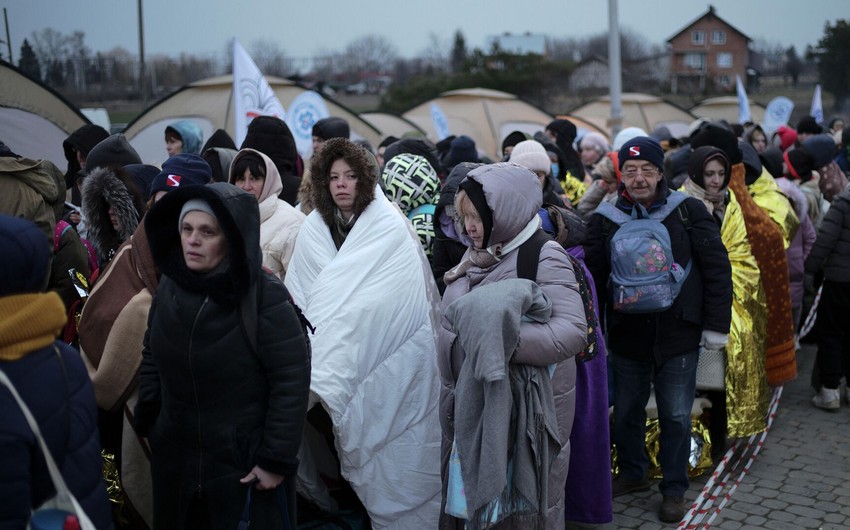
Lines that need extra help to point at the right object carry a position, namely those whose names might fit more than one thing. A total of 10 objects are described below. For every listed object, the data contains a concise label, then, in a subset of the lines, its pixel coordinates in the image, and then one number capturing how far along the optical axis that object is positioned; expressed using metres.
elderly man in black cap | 4.94
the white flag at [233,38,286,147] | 8.60
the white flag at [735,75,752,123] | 16.23
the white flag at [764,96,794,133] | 18.17
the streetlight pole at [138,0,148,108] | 30.15
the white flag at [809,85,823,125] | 19.50
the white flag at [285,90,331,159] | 10.97
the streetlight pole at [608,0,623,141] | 14.15
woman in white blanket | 4.26
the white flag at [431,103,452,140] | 14.39
